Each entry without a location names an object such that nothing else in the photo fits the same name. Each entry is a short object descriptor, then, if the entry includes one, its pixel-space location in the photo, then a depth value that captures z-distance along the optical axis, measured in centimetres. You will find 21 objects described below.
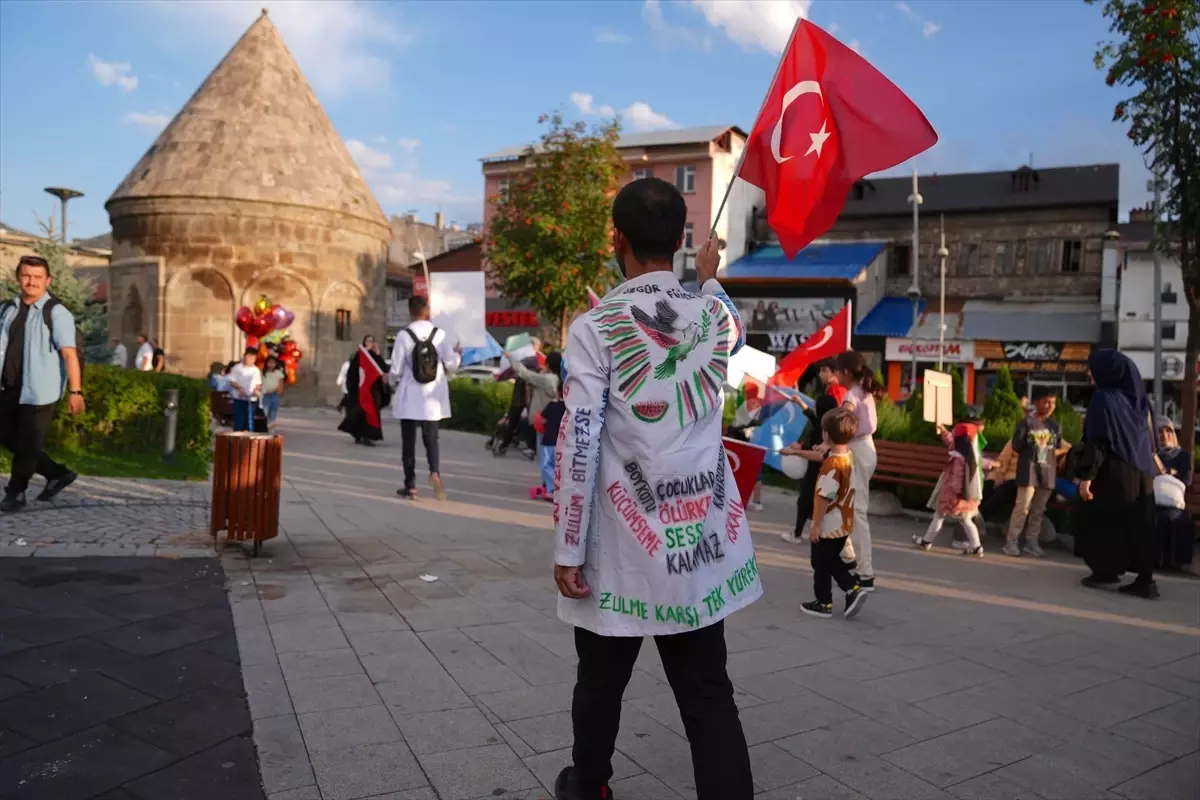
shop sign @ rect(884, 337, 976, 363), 3434
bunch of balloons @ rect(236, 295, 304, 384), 1482
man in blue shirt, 707
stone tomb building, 2309
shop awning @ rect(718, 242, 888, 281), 3597
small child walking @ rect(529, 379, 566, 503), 1034
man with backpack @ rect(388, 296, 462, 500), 919
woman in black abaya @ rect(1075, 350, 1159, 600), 711
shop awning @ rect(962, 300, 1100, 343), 3344
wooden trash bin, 625
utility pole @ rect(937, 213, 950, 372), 3123
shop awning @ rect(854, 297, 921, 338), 3594
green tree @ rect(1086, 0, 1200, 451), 899
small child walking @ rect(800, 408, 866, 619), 579
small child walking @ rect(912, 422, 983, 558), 865
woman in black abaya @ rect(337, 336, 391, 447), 1509
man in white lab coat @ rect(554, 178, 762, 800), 261
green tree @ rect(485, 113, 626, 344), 2206
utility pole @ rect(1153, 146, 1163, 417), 2131
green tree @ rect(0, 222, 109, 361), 1960
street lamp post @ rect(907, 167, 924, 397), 3280
